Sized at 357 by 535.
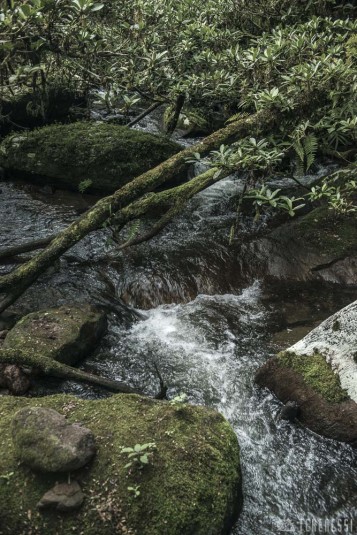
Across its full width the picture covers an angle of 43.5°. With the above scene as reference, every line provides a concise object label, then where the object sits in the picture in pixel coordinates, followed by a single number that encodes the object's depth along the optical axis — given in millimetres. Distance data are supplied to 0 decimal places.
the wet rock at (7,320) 6008
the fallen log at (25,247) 6688
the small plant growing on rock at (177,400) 3861
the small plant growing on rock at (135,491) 3252
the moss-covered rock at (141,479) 3141
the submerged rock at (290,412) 4809
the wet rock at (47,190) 9391
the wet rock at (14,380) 4902
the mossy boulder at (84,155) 9039
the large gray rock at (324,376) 4605
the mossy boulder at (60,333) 5281
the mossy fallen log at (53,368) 4832
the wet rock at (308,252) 7434
